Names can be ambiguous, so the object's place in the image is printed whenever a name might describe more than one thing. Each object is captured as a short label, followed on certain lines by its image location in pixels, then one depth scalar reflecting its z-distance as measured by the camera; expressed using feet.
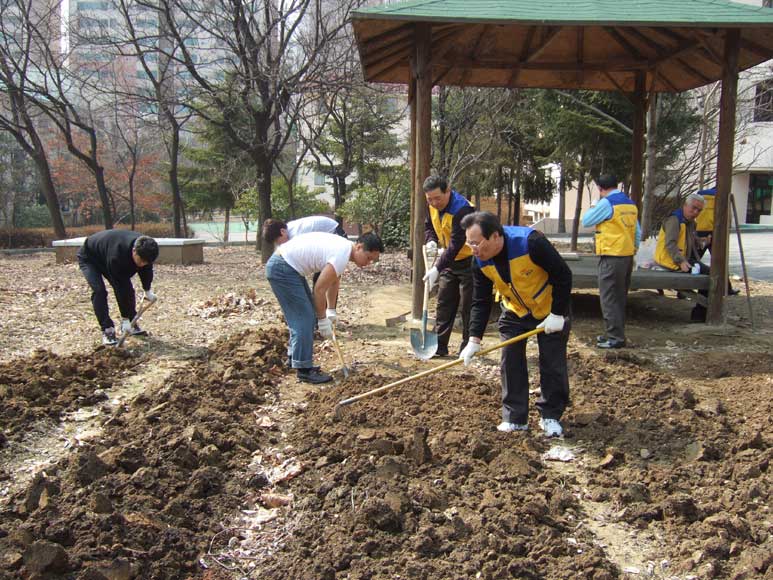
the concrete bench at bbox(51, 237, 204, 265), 45.96
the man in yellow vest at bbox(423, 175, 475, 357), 19.31
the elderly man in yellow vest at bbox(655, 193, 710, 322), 25.98
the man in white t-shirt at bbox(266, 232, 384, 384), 16.33
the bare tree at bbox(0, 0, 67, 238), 54.90
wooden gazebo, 21.15
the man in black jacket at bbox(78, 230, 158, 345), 21.04
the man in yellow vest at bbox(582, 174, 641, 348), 21.44
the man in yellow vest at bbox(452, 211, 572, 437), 12.69
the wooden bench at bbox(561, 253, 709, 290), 24.84
